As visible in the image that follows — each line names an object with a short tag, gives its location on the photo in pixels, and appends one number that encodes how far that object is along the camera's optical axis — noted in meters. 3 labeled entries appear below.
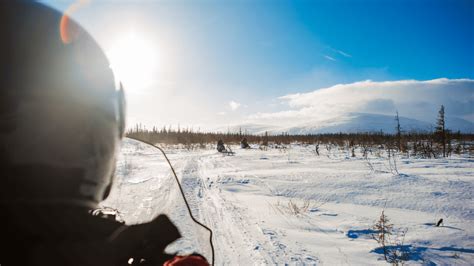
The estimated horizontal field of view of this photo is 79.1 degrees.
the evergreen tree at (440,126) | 13.92
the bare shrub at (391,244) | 2.56
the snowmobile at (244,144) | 21.29
